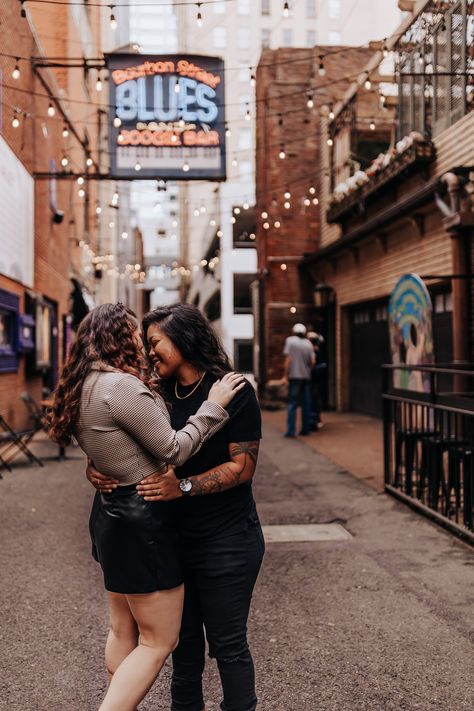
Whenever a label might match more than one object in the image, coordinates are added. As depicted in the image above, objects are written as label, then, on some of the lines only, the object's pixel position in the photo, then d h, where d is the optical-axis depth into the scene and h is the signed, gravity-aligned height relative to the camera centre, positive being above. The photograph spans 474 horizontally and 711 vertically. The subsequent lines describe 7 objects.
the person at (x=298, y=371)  13.66 -0.45
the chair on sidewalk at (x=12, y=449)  10.46 -1.57
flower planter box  13.35 +3.37
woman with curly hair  2.51 -0.37
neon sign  14.39 +4.52
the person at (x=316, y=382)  14.75 -0.71
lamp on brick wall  19.23 +1.33
